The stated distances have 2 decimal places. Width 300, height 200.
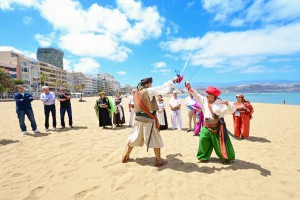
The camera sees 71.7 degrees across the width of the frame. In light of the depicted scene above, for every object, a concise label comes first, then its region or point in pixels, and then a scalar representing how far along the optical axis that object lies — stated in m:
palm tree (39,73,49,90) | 82.31
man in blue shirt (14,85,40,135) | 8.06
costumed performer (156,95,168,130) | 9.54
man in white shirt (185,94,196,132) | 8.64
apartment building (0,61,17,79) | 66.86
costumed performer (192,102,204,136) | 8.05
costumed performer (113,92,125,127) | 10.14
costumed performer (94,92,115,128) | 9.67
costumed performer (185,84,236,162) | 4.59
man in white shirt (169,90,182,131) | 9.37
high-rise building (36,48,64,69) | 159.39
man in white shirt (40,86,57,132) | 8.89
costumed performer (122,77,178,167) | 4.43
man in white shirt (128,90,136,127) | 10.03
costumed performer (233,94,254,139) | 7.61
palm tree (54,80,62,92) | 94.81
